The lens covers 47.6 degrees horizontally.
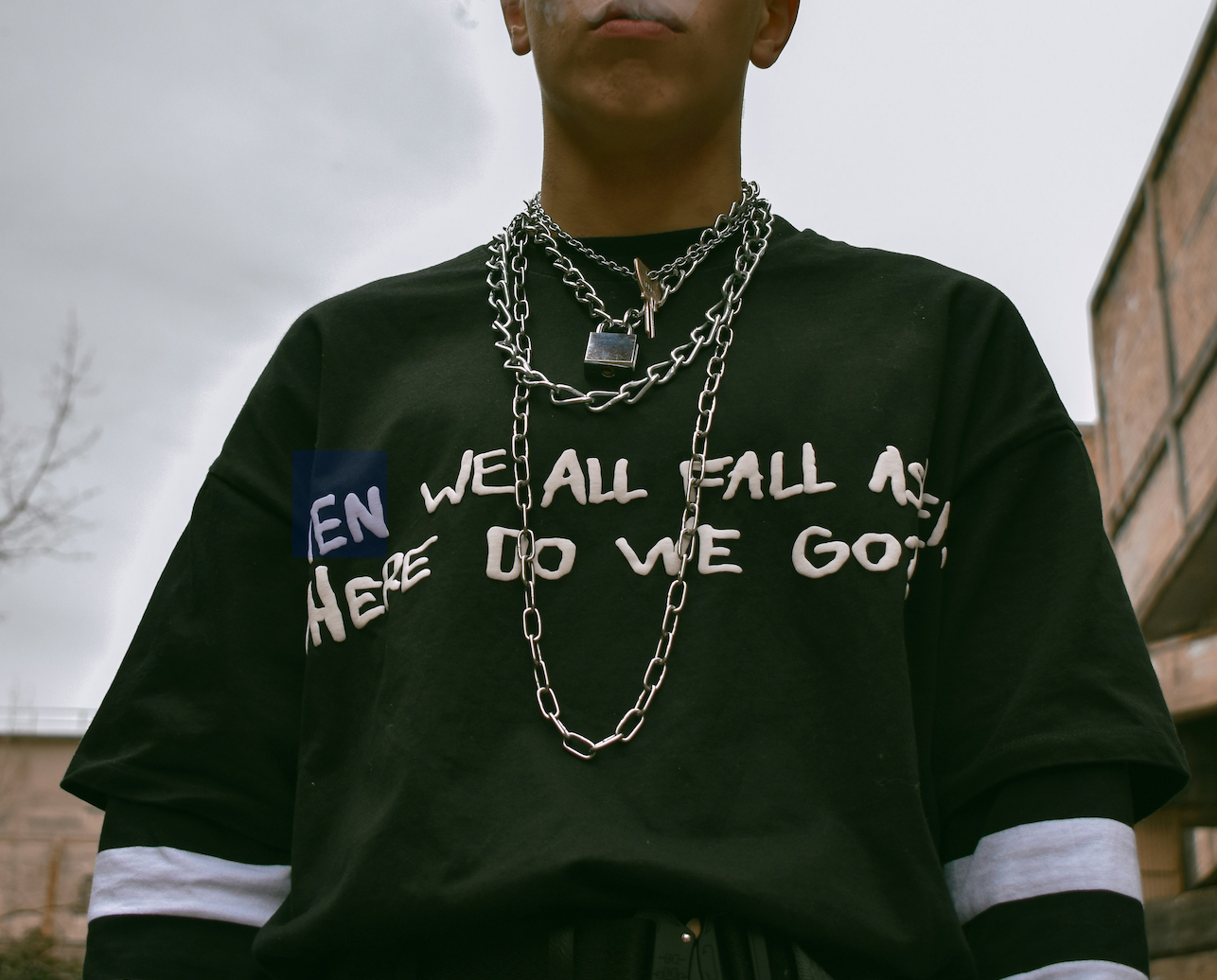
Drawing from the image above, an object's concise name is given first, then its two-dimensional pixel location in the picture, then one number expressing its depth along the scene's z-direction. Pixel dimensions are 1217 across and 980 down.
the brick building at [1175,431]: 8.52
